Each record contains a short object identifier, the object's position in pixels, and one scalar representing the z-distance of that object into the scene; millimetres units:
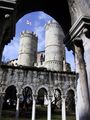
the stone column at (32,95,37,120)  10311
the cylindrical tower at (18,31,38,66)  26460
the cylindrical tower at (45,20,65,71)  22199
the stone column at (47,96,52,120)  10585
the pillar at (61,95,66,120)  10729
